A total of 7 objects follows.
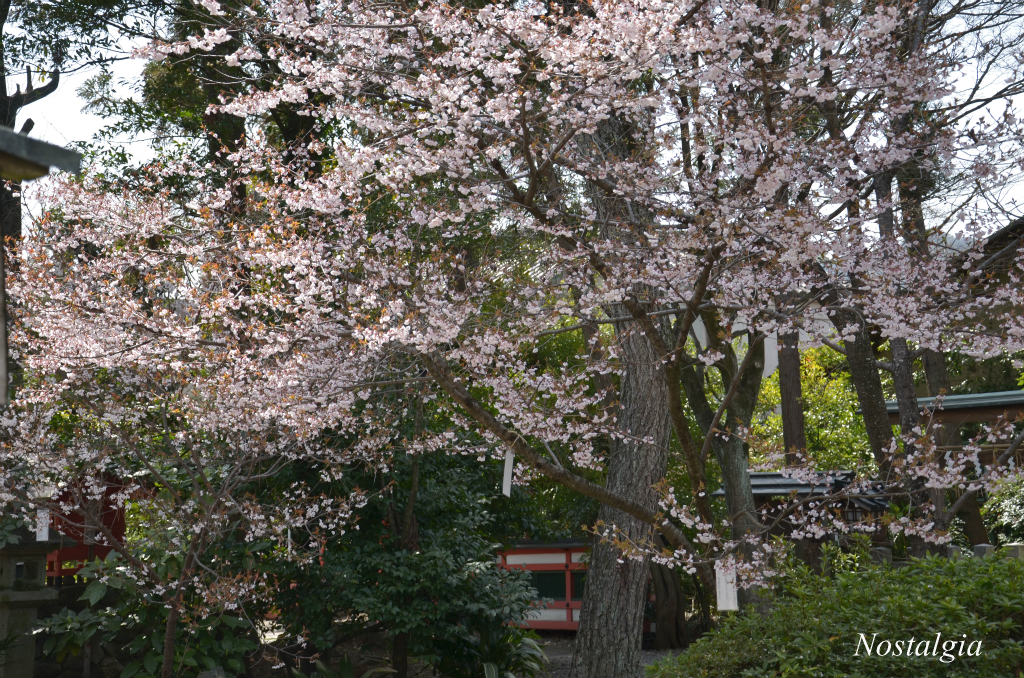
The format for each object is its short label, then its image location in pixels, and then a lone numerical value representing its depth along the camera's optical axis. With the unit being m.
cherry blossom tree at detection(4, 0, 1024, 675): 4.70
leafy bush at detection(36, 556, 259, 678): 7.65
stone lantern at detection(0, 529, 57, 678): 7.57
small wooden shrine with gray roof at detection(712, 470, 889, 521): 10.99
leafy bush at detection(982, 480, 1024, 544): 13.45
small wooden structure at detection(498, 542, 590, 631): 13.49
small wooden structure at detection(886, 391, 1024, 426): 12.81
